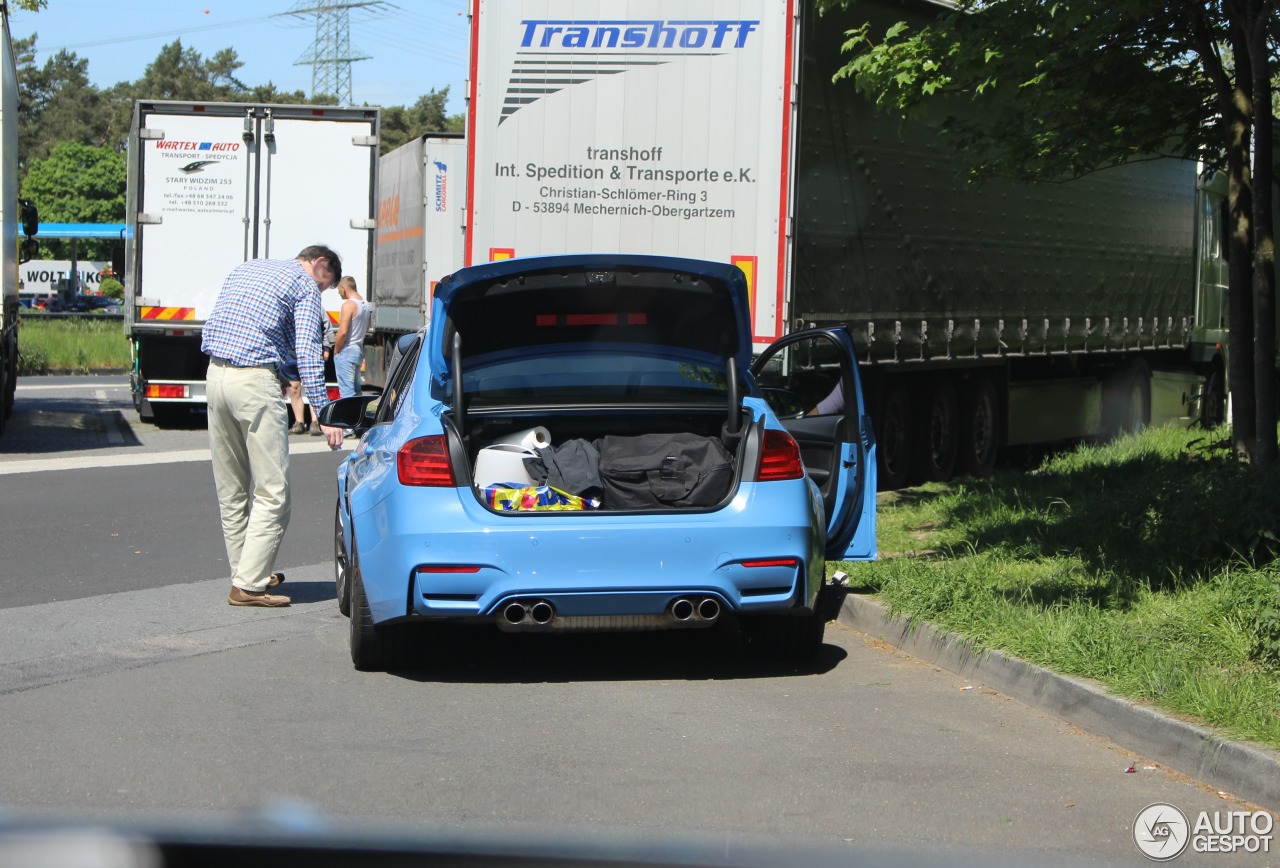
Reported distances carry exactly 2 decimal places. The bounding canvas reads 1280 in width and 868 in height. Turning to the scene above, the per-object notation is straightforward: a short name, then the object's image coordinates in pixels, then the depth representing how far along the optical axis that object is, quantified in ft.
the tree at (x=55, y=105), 339.57
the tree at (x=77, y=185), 296.10
